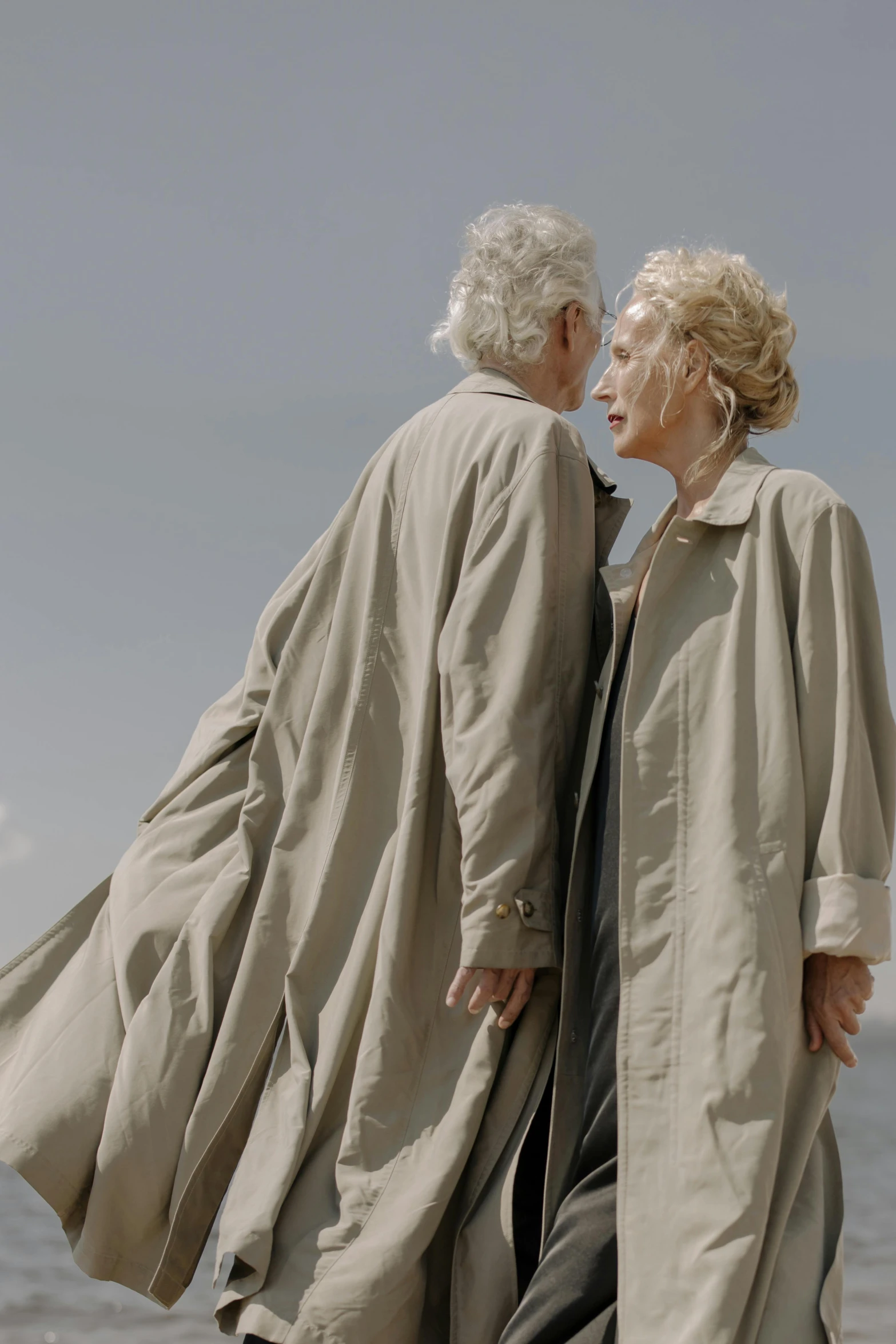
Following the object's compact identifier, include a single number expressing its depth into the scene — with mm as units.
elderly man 2381
